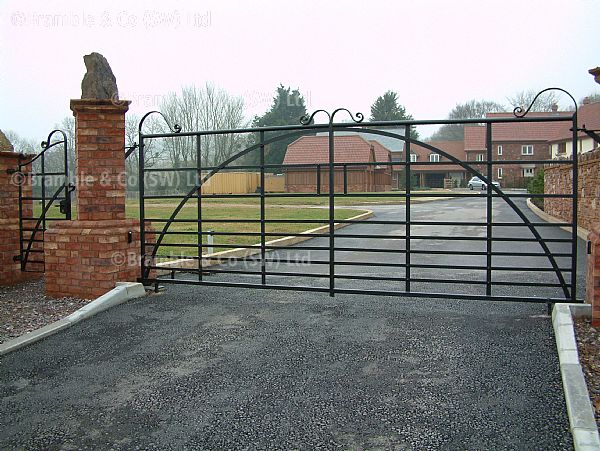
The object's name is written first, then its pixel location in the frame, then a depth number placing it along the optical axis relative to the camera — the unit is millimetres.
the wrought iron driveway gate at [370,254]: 6198
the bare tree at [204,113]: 30719
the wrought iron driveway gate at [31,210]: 8680
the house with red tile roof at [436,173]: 40019
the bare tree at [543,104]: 51875
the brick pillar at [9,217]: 9086
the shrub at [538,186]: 27438
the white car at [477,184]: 32753
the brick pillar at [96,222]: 7344
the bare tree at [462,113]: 63094
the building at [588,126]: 39156
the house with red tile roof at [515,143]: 50156
